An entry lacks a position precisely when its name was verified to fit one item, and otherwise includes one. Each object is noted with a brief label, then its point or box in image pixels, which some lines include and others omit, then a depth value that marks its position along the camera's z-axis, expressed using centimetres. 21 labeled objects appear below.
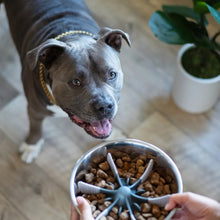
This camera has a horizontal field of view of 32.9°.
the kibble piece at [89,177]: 132
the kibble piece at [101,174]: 133
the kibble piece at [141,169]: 134
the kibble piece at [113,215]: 122
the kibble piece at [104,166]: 135
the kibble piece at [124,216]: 120
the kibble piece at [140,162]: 135
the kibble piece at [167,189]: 128
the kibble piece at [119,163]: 137
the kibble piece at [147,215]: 122
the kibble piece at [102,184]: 129
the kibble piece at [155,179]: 131
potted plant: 171
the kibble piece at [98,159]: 136
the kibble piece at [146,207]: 123
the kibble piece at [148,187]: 129
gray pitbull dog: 138
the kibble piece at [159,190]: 129
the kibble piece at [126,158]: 138
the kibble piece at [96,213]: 122
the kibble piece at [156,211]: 123
